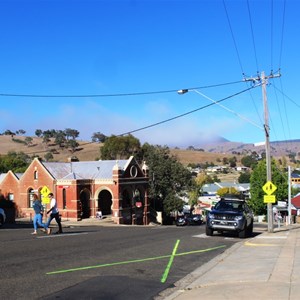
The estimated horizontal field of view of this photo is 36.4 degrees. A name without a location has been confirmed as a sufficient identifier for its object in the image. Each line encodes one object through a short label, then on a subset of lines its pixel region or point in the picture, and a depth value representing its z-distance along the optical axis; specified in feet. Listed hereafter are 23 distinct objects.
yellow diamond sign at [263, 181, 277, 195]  82.84
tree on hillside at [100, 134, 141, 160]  277.44
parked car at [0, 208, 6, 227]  77.04
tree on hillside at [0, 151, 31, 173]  281.60
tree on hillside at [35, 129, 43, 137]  620.00
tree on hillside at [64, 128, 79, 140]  564.30
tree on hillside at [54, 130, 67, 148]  545.93
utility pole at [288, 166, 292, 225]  149.48
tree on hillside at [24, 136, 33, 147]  557.54
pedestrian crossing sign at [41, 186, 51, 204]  109.74
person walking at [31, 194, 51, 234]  60.80
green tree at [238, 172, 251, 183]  535.19
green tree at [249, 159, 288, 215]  240.94
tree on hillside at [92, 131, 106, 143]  579.72
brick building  173.99
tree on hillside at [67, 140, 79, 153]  521.24
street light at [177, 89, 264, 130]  87.61
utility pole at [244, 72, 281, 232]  82.62
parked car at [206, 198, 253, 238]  66.64
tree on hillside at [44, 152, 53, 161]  452.18
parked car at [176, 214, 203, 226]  179.82
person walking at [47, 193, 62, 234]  62.54
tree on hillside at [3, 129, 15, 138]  628.40
